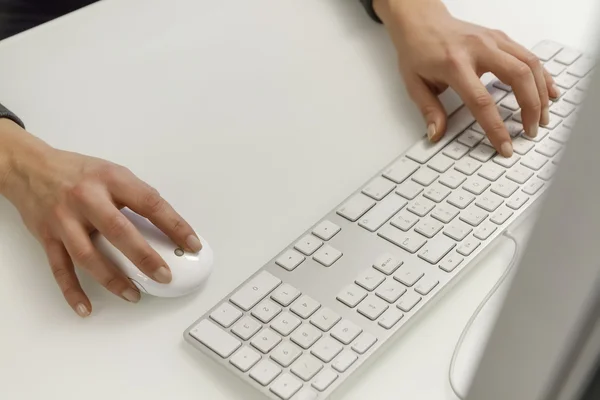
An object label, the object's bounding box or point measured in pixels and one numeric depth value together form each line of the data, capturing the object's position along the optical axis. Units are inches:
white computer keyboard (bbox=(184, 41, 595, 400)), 38.9
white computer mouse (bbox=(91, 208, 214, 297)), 40.5
